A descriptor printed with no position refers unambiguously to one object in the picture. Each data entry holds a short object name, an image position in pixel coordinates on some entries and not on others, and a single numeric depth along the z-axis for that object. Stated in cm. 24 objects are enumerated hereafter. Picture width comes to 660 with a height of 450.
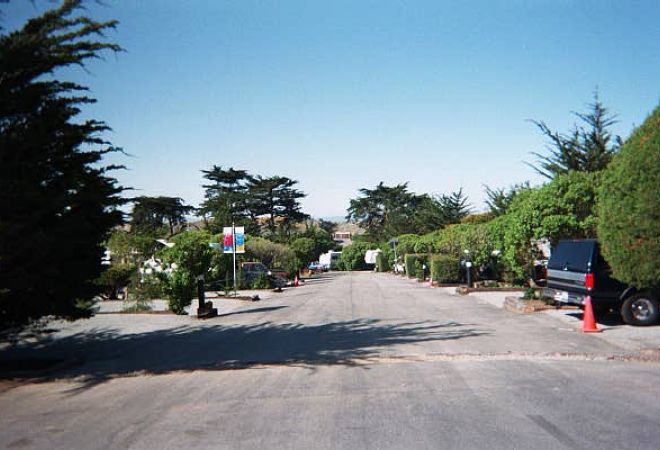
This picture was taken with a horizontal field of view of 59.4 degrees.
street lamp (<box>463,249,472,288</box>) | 2794
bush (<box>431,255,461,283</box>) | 3412
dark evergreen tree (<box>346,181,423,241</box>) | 9175
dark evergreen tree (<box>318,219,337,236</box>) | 11996
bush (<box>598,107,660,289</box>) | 912
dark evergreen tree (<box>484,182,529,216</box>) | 3595
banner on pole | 2866
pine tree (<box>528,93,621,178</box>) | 2750
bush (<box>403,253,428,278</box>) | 4400
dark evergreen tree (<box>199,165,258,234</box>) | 6397
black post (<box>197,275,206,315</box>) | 1889
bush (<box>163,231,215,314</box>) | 1830
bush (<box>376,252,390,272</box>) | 7472
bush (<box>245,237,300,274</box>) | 4531
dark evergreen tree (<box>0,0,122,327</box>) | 855
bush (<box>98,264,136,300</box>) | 2748
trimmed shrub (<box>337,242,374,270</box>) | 8969
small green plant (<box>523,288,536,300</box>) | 1836
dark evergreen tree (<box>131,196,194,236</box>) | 5392
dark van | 1318
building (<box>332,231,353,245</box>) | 17430
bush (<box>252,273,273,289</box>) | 3638
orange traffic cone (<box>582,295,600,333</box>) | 1250
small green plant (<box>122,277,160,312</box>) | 2038
